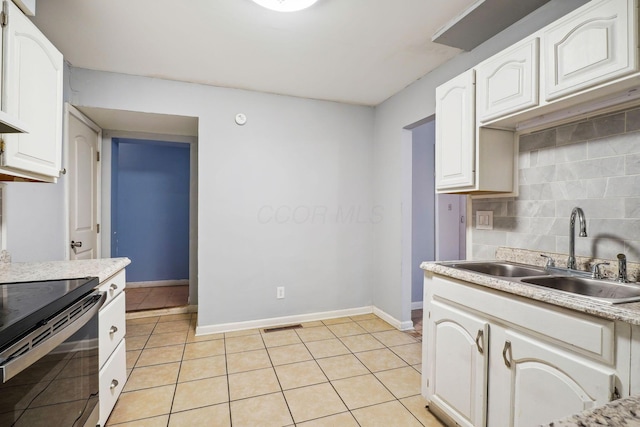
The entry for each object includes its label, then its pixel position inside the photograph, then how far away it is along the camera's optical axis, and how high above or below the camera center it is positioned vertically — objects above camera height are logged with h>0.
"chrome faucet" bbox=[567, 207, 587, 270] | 1.51 -0.12
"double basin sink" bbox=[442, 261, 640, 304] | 1.29 -0.32
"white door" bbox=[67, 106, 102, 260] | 2.63 +0.26
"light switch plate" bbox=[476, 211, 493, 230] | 2.06 -0.04
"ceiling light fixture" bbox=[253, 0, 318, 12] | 1.69 +1.16
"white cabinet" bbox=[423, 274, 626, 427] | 1.03 -0.60
